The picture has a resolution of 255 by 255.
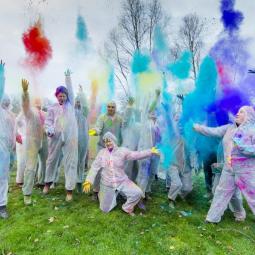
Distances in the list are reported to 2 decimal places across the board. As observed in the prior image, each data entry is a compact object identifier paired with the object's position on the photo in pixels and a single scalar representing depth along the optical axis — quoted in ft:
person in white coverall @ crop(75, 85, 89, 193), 25.77
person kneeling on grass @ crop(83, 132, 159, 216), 21.75
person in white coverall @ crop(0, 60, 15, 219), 21.06
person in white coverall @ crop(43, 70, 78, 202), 23.58
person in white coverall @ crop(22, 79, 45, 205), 22.63
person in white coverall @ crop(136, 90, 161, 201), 23.63
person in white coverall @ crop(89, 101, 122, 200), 24.21
